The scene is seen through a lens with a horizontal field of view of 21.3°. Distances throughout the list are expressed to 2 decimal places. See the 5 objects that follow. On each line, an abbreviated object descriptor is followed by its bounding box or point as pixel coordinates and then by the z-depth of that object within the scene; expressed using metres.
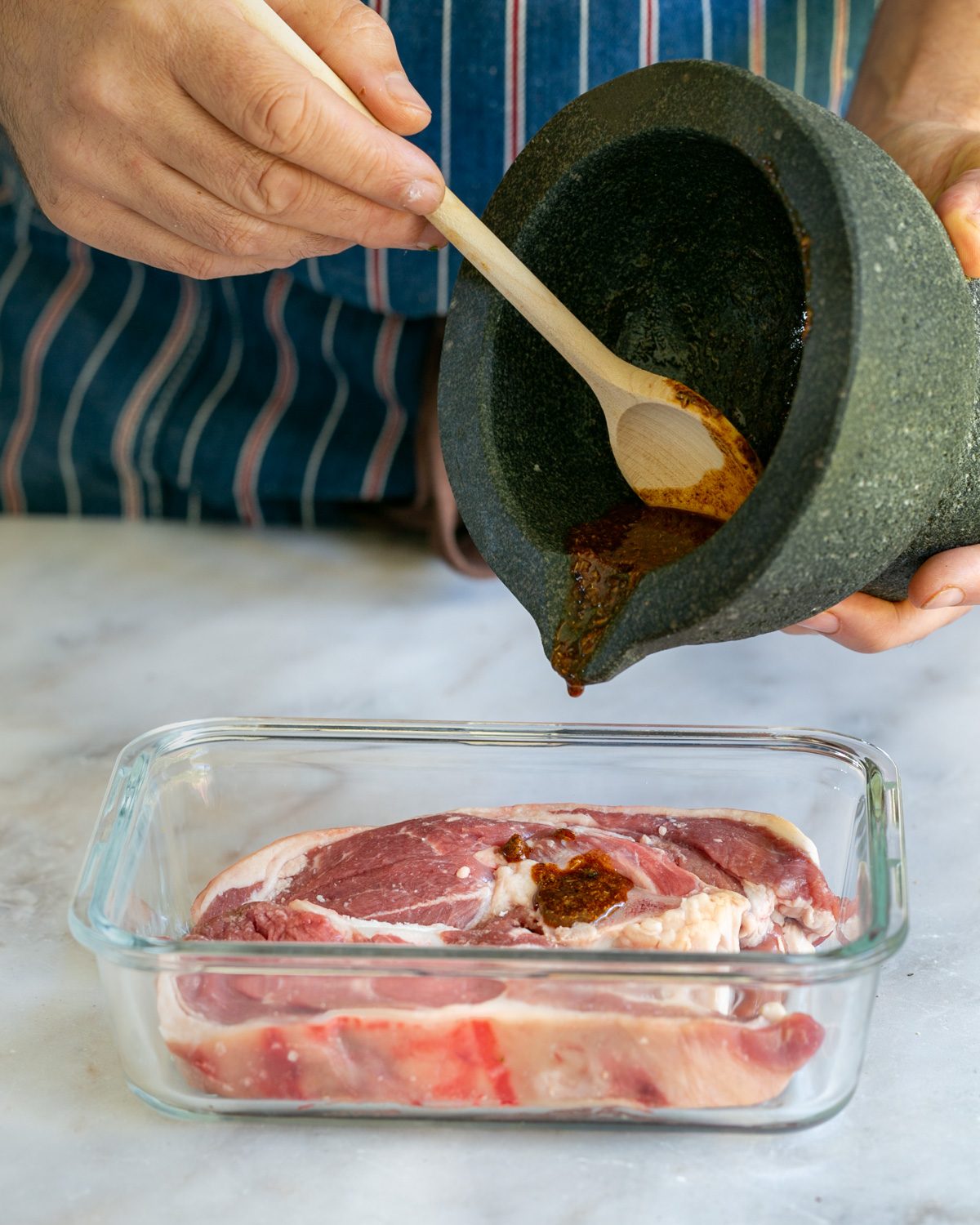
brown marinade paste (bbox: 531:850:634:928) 0.64
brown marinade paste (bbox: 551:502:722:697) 0.62
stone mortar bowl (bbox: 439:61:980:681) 0.58
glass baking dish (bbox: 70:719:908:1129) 0.59
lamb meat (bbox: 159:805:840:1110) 0.60
